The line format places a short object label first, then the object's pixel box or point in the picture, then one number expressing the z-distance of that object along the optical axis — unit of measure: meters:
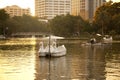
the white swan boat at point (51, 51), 40.08
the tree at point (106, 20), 124.04
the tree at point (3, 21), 134.02
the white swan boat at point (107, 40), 81.56
